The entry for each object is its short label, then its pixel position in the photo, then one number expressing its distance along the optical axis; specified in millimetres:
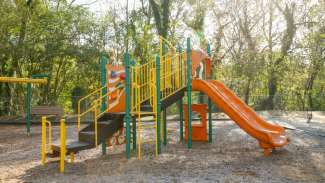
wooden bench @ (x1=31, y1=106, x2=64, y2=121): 16266
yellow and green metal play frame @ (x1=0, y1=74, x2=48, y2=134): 11236
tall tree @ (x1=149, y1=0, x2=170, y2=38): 19484
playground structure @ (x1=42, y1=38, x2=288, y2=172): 7293
